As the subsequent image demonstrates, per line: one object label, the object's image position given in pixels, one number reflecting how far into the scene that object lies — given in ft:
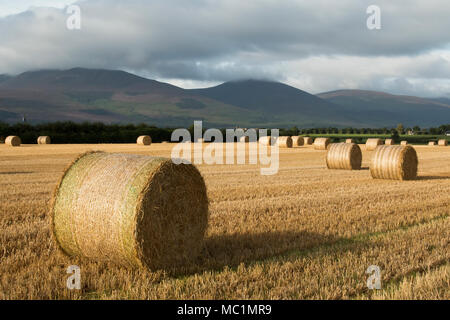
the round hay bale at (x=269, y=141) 158.40
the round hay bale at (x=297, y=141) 154.71
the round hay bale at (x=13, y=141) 140.36
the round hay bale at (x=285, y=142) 148.97
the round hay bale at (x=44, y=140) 158.81
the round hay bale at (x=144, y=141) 157.03
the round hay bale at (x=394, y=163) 56.49
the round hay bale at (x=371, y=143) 135.97
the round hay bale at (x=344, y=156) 71.20
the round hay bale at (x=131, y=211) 20.71
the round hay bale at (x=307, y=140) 163.48
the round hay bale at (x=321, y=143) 135.23
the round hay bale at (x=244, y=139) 180.34
